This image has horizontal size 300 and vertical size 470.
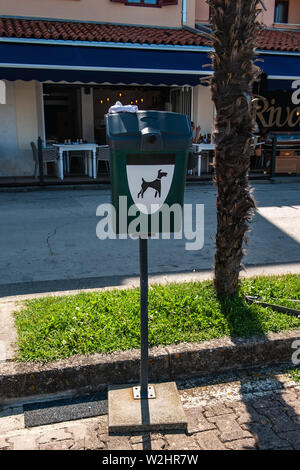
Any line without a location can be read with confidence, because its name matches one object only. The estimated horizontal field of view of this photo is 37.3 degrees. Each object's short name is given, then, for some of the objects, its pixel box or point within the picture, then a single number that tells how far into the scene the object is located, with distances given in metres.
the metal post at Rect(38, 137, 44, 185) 11.24
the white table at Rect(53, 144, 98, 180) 11.78
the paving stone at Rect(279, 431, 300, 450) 2.64
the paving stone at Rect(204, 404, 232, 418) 2.94
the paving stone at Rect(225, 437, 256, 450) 2.63
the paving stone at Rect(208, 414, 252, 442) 2.72
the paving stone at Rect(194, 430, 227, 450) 2.63
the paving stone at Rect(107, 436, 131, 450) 2.63
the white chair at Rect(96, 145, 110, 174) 12.13
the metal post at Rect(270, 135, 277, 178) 12.98
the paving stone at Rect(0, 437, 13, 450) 2.63
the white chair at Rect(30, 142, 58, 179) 11.70
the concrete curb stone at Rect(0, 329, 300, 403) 3.09
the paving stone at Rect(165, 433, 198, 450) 2.64
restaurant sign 15.30
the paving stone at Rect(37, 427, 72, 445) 2.71
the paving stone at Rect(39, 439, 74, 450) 2.63
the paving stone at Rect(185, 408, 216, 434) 2.80
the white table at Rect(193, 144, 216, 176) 12.55
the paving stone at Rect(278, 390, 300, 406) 3.06
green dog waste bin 2.61
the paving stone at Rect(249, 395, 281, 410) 3.02
